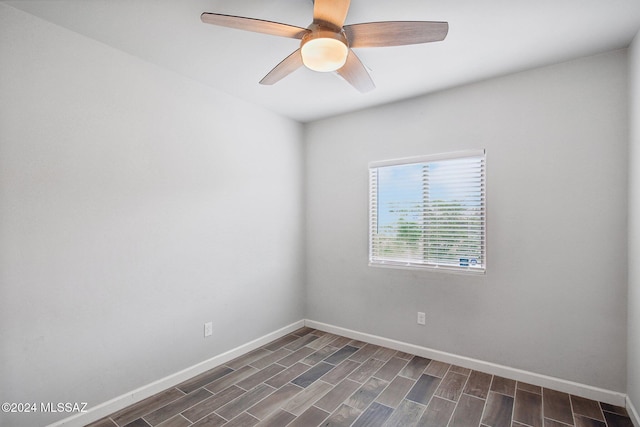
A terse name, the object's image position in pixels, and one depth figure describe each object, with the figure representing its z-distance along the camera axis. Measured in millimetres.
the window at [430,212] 2857
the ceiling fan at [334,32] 1525
